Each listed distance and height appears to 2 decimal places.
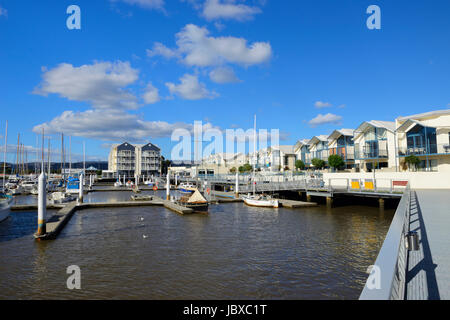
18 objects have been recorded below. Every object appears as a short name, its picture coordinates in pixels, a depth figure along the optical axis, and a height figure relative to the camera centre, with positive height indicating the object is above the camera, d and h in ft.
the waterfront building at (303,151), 247.50 +22.51
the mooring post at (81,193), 130.14 -5.26
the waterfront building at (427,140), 140.15 +17.18
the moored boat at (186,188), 203.05 -6.23
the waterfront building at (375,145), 168.35 +18.22
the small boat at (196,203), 110.73 -8.99
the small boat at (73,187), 176.93 -3.60
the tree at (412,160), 140.81 +7.16
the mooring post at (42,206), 65.41 -5.39
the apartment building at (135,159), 416.87 +29.54
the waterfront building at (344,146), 201.65 +21.34
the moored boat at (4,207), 91.30 -7.87
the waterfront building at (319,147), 225.07 +23.30
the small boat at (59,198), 137.49 -7.61
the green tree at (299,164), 236.02 +10.26
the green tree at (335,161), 189.37 +9.75
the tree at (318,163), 212.64 +9.92
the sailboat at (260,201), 122.37 -10.01
